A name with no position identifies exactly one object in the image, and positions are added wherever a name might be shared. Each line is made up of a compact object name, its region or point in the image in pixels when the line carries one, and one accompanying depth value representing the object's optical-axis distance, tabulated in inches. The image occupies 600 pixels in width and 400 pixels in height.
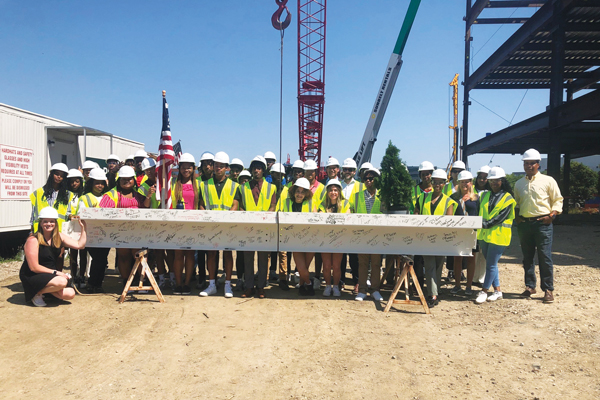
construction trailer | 338.6
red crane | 1346.0
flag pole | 224.0
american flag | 226.1
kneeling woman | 205.3
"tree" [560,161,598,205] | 1091.9
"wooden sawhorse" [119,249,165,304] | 215.8
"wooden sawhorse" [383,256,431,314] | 208.4
